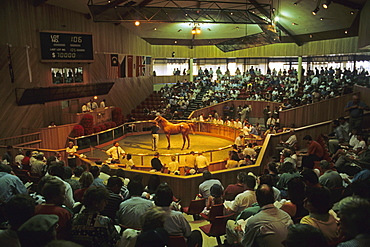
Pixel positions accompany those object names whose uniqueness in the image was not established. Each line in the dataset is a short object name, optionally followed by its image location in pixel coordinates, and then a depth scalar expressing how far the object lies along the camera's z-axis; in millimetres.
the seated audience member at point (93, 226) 3109
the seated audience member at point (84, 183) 5272
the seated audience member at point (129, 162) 10273
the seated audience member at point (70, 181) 5824
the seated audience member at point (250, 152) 11359
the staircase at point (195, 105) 24706
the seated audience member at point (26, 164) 8934
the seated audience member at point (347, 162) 6112
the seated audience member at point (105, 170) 7370
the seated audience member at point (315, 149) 8652
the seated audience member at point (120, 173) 6852
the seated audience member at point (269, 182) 5160
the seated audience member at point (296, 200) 4031
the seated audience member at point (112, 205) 4363
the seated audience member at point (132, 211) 4156
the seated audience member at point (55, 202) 3523
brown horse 15613
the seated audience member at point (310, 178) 4910
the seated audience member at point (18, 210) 3010
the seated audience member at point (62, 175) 4930
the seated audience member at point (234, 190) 5961
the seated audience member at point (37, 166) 8359
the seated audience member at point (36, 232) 2479
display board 15609
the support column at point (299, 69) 26828
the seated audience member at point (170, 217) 3771
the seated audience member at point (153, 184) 6331
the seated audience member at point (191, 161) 10906
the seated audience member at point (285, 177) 6007
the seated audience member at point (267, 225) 3275
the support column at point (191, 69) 32116
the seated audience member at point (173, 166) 10508
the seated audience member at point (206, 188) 6457
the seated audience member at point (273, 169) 6915
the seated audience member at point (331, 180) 5750
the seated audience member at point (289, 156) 8359
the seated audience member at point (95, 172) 5945
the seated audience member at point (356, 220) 2586
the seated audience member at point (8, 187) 4805
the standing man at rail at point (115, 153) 11833
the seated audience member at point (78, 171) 6727
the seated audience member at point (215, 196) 5520
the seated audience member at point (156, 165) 9698
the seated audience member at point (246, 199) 5000
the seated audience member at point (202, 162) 10586
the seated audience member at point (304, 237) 2482
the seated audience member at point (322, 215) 3328
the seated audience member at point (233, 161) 9601
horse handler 15113
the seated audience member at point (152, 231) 2354
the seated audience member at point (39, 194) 4836
